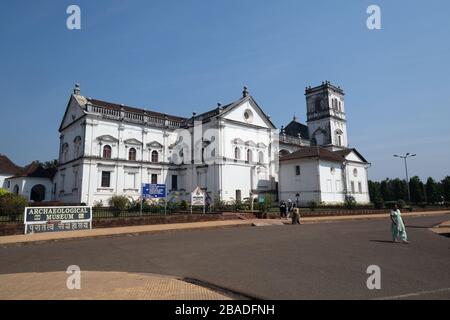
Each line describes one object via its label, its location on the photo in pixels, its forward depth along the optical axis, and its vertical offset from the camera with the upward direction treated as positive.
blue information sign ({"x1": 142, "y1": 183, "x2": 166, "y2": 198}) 21.53 +0.88
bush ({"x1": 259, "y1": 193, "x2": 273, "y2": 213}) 26.28 -0.35
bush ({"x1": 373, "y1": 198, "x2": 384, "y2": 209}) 36.97 -0.53
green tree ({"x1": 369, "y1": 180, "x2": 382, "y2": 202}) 72.25 +2.29
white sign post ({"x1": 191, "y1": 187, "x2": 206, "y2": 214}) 22.77 +0.37
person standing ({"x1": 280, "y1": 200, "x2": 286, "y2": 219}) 25.47 -0.83
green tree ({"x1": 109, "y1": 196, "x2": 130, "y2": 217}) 19.76 -0.13
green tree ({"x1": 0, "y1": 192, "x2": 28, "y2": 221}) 16.97 -0.14
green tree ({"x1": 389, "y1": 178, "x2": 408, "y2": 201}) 74.69 +2.56
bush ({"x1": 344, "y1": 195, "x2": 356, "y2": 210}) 34.03 -0.30
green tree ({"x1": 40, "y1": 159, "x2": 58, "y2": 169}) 64.06 +8.62
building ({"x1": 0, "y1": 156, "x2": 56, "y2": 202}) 41.34 +2.91
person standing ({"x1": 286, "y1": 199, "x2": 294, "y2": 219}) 26.20 -1.07
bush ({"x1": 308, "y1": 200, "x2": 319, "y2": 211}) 31.19 -0.57
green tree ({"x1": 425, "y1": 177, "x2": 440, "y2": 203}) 69.19 +1.81
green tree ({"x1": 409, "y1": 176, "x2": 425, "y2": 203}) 69.88 +2.04
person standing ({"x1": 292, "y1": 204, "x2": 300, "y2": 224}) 21.59 -1.14
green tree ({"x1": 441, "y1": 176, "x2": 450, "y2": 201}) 68.94 +2.42
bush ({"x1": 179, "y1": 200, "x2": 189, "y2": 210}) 28.28 -0.34
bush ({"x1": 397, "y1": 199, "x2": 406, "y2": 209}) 37.71 -0.71
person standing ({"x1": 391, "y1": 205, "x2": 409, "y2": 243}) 11.91 -1.10
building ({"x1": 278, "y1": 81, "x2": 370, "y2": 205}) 39.12 +4.86
